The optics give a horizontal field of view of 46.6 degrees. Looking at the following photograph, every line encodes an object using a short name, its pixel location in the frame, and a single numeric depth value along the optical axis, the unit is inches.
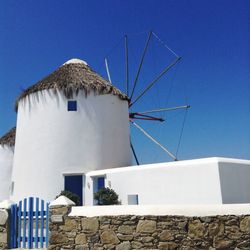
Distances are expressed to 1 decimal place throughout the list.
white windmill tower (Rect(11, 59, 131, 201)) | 601.9
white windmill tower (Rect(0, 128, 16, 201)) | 793.6
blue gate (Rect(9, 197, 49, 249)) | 314.6
